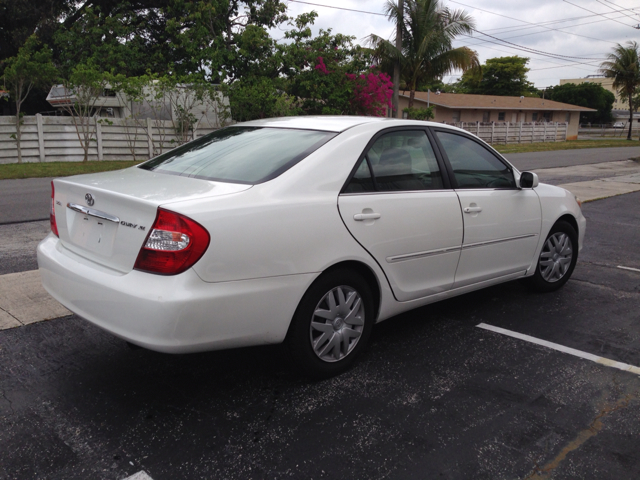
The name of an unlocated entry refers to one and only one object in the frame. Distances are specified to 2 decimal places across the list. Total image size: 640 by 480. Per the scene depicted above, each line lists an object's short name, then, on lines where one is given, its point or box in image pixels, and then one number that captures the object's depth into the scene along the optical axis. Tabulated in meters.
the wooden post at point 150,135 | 21.12
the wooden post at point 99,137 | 20.50
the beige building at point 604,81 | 133.12
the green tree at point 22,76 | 18.17
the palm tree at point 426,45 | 29.61
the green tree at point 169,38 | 24.16
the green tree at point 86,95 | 18.25
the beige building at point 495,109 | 45.19
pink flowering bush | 24.78
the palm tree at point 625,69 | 56.72
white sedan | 2.90
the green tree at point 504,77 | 69.56
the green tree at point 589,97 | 79.25
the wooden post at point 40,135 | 19.31
